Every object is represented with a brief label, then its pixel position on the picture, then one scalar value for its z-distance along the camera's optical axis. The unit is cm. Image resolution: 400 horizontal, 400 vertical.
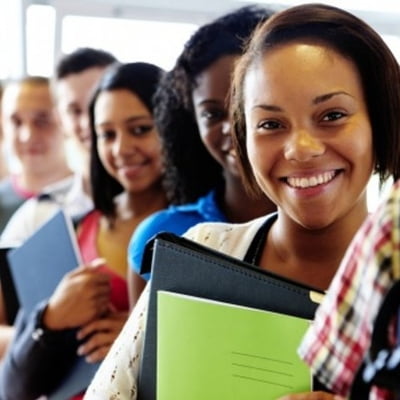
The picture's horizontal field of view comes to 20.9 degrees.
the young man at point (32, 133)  248
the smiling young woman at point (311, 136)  101
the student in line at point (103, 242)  145
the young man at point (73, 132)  185
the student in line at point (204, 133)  138
